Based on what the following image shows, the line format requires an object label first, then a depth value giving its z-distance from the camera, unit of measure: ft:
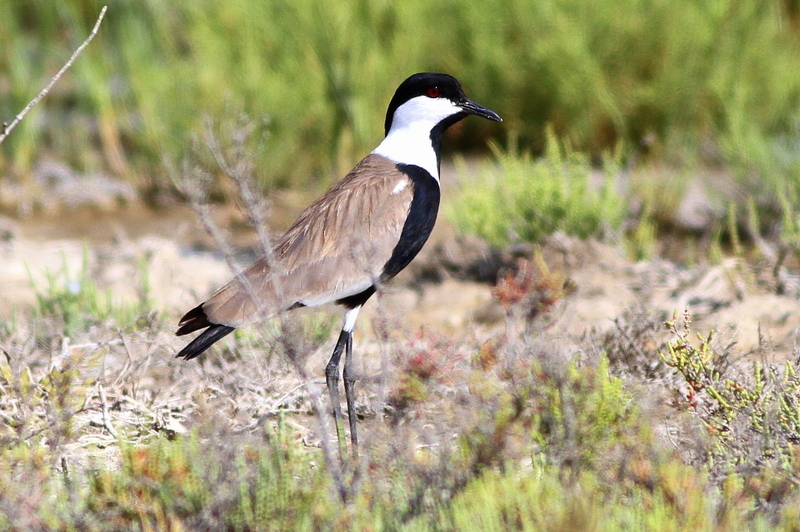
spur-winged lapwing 24.57
